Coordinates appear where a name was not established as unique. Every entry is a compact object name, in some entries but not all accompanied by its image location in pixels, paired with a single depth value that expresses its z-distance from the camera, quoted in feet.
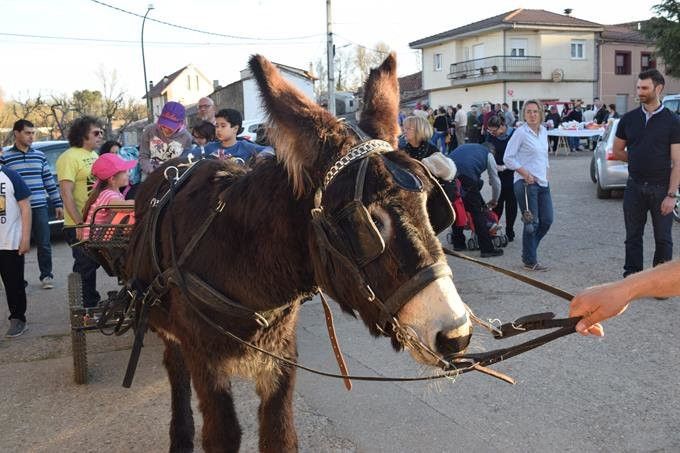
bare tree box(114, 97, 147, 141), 163.34
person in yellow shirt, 20.86
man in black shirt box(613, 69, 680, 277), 20.83
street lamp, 121.11
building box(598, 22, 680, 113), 163.12
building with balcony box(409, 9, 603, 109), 155.94
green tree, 96.43
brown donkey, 6.77
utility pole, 82.43
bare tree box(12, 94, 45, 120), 124.16
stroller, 28.60
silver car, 39.81
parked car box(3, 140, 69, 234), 36.04
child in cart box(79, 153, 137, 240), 16.70
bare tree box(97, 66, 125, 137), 125.49
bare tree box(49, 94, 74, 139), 107.81
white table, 76.18
